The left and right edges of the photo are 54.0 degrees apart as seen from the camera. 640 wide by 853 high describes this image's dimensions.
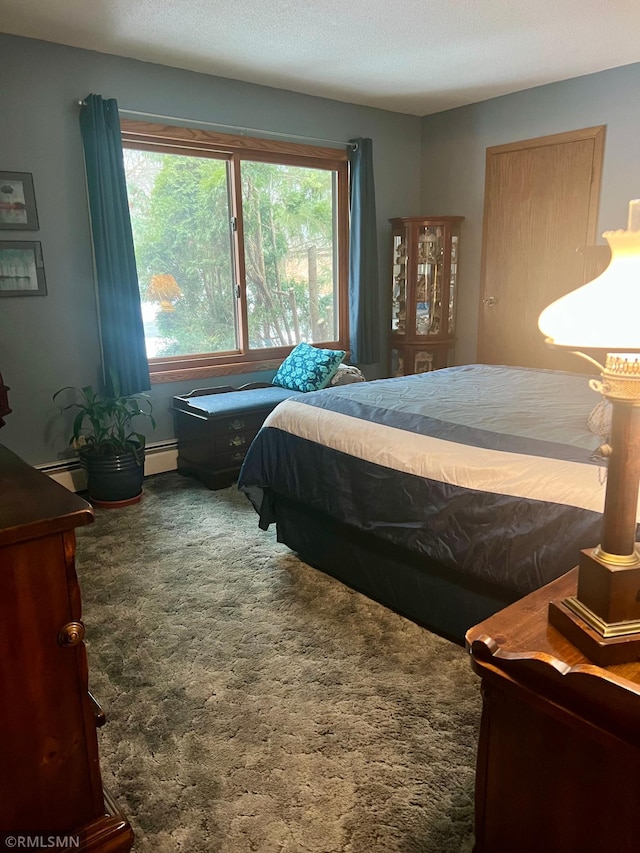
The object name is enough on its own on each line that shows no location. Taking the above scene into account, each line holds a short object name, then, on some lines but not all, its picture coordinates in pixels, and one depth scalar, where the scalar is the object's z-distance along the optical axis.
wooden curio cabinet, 4.91
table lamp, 0.99
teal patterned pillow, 4.29
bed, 1.88
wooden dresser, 1.21
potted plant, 3.57
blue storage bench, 3.85
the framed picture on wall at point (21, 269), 3.43
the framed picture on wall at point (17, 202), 3.38
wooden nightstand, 0.99
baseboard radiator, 3.78
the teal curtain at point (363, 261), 4.77
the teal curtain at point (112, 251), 3.53
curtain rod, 3.74
